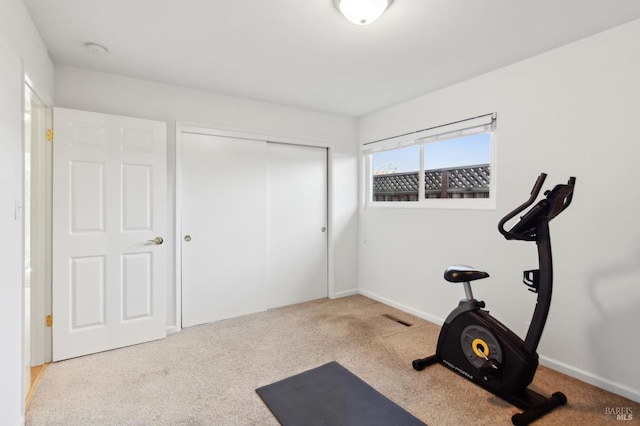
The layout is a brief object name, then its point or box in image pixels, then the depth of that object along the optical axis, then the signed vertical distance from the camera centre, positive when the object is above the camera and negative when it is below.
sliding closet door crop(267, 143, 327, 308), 3.87 -0.14
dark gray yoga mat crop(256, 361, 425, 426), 1.88 -1.19
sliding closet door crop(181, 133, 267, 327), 3.30 -0.16
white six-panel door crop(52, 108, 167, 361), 2.60 -0.17
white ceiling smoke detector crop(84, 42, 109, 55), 2.38 +1.21
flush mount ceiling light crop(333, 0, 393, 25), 1.80 +1.15
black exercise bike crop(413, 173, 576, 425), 1.94 -0.81
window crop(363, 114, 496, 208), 3.00 +0.49
